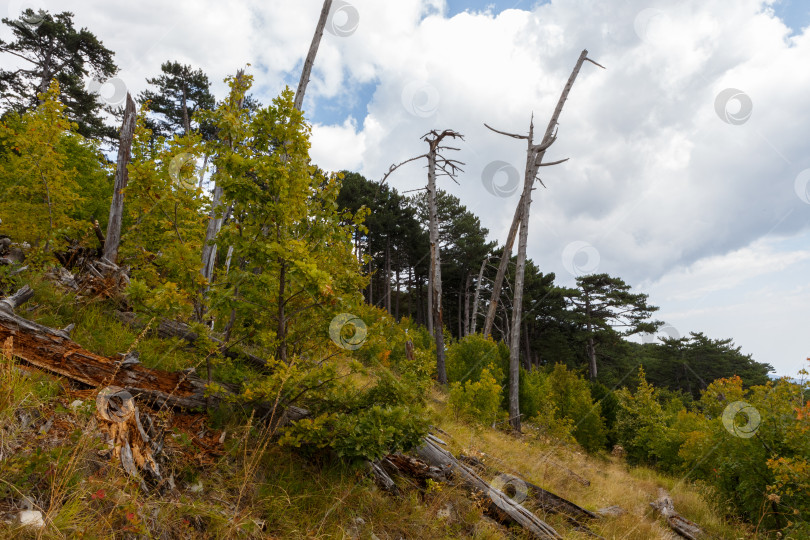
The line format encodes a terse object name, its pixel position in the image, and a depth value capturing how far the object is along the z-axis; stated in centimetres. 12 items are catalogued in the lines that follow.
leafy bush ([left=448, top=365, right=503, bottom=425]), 900
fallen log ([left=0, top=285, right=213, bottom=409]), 320
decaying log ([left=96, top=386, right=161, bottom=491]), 243
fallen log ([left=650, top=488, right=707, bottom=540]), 560
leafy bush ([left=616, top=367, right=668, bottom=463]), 1395
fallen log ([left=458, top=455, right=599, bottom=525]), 475
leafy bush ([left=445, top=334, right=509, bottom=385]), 1234
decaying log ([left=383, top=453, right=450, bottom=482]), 400
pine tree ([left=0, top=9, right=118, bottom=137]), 1723
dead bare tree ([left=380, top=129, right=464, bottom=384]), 1280
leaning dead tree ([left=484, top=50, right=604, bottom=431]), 1118
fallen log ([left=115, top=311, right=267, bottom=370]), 446
